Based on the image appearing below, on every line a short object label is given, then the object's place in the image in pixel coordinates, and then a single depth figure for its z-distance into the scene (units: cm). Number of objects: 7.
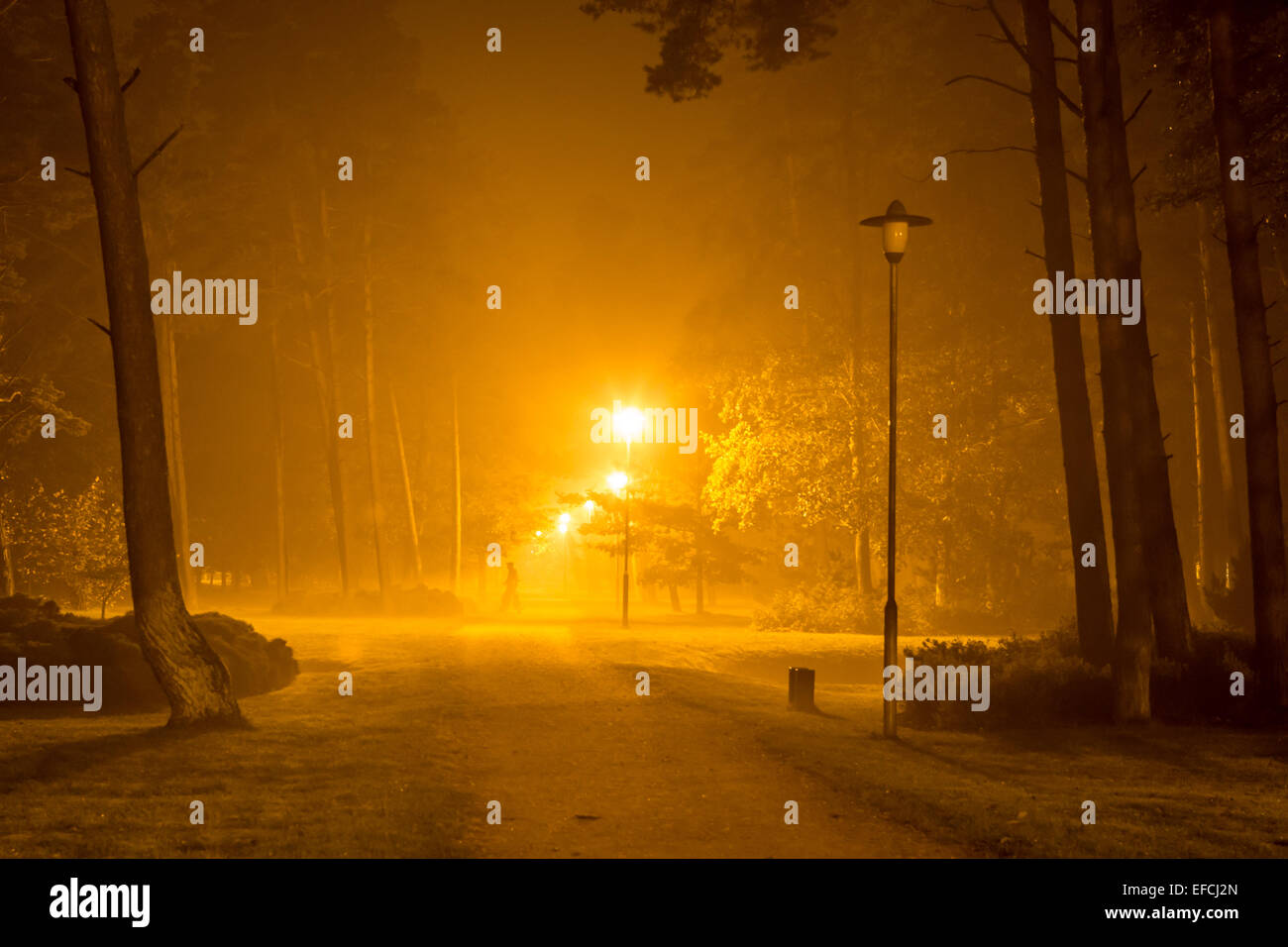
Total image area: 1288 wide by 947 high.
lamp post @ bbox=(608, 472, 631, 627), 3550
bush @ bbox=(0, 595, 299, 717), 1675
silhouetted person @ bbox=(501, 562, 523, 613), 4528
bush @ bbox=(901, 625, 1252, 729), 1507
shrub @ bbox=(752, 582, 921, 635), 3488
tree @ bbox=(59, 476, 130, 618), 3203
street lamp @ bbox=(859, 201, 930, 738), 1435
